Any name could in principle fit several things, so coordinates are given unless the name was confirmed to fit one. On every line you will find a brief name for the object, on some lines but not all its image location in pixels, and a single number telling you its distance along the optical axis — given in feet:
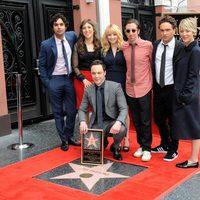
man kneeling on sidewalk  14.87
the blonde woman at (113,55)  15.39
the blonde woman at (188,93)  13.26
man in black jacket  14.24
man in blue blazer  16.65
